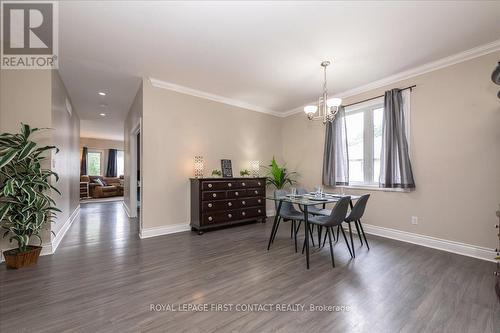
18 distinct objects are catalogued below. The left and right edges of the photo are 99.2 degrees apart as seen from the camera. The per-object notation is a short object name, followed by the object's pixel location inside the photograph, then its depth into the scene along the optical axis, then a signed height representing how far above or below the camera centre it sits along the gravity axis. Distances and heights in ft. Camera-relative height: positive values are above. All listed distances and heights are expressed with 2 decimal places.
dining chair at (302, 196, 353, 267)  8.50 -1.89
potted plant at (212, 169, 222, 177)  14.34 -0.33
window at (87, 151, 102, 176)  32.96 +0.84
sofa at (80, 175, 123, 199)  29.19 -2.71
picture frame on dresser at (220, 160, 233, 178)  14.75 +0.01
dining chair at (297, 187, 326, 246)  10.50 -2.23
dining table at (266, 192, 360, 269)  8.50 -1.41
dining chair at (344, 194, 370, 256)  9.21 -1.84
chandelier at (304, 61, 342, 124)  9.13 +2.76
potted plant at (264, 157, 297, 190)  16.61 -0.66
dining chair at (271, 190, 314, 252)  10.21 -2.28
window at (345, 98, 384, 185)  12.66 +1.72
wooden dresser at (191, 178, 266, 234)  12.60 -2.13
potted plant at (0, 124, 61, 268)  7.79 -1.04
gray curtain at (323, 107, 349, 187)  13.94 +0.94
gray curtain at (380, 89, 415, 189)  10.95 +1.04
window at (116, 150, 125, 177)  35.10 +0.89
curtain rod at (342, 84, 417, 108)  11.02 +4.18
